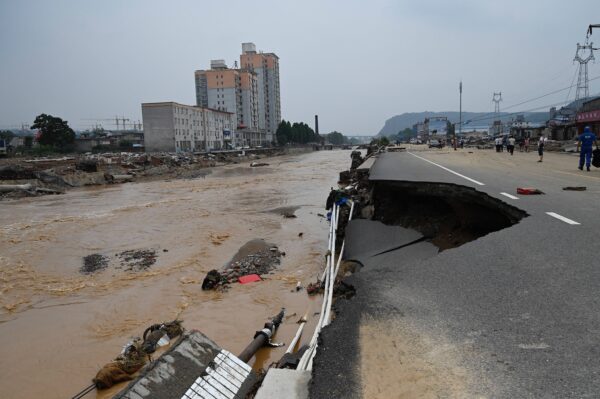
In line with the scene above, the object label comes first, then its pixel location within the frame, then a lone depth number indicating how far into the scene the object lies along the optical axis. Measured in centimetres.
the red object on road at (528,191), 972
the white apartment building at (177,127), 8662
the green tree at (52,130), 7250
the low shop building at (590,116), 3709
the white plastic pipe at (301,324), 604
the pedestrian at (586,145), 1541
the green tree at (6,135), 9469
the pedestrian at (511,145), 3038
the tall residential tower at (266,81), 15912
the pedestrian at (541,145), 2283
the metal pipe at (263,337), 544
